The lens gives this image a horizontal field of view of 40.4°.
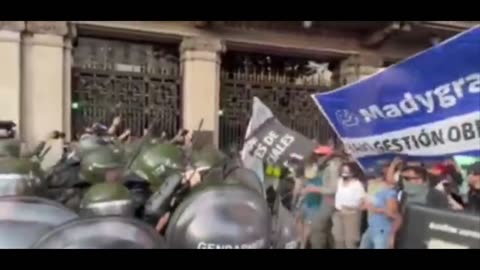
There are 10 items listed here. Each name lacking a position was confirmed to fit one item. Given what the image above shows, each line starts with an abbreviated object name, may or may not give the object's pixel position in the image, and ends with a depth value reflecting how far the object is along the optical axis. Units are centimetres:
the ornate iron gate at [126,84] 1109
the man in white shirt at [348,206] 529
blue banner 282
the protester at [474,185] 421
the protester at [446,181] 451
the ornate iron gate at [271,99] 1216
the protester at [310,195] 572
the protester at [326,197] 550
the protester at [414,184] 438
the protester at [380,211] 439
